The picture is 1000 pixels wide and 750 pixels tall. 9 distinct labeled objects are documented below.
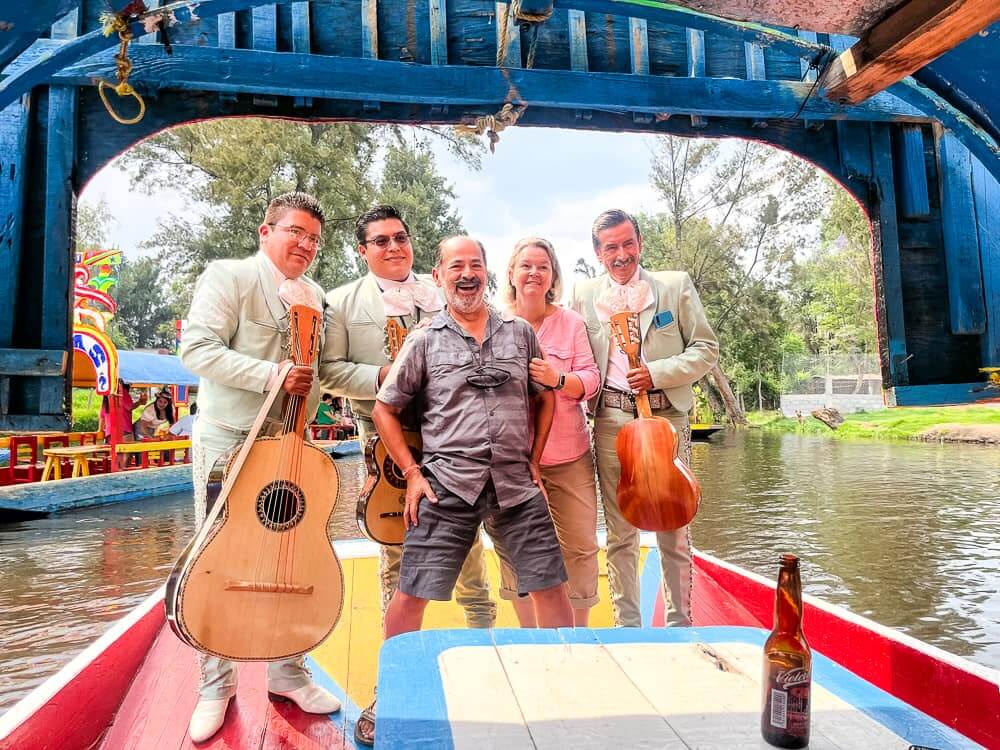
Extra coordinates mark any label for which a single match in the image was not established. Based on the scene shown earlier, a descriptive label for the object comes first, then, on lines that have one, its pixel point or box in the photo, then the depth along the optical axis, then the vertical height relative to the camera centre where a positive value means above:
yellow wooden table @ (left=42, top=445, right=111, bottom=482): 10.95 -0.44
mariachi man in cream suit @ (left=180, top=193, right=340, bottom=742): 2.48 +0.27
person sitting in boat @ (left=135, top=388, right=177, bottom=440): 14.89 +0.16
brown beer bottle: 1.21 -0.49
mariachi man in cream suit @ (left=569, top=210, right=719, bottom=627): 2.98 +0.16
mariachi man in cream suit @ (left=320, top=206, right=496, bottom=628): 2.88 +0.41
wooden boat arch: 2.47 +1.33
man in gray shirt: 2.35 -0.13
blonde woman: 2.91 -0.13
